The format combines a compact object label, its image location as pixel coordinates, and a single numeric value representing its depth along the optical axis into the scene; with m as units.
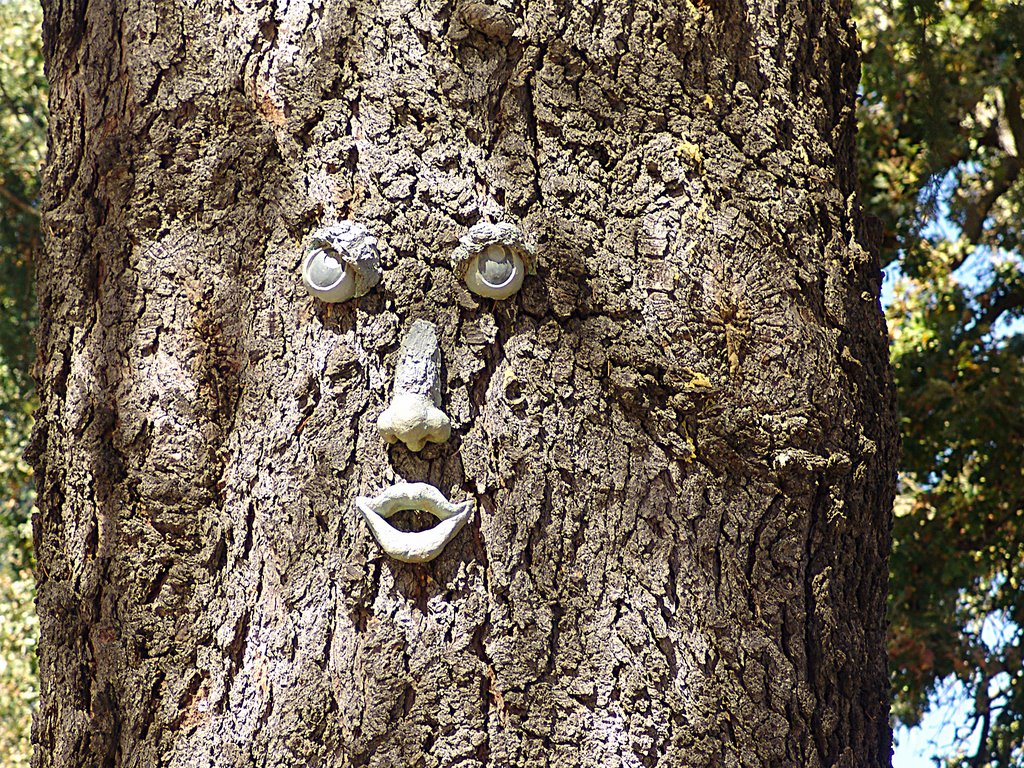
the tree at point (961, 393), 9.34
